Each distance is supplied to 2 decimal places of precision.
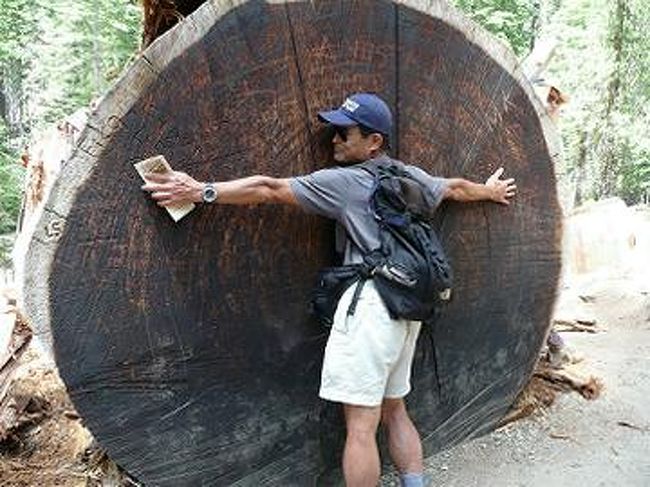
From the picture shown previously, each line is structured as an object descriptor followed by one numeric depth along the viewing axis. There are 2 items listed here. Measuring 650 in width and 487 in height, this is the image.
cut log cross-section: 2.80
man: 2.90
